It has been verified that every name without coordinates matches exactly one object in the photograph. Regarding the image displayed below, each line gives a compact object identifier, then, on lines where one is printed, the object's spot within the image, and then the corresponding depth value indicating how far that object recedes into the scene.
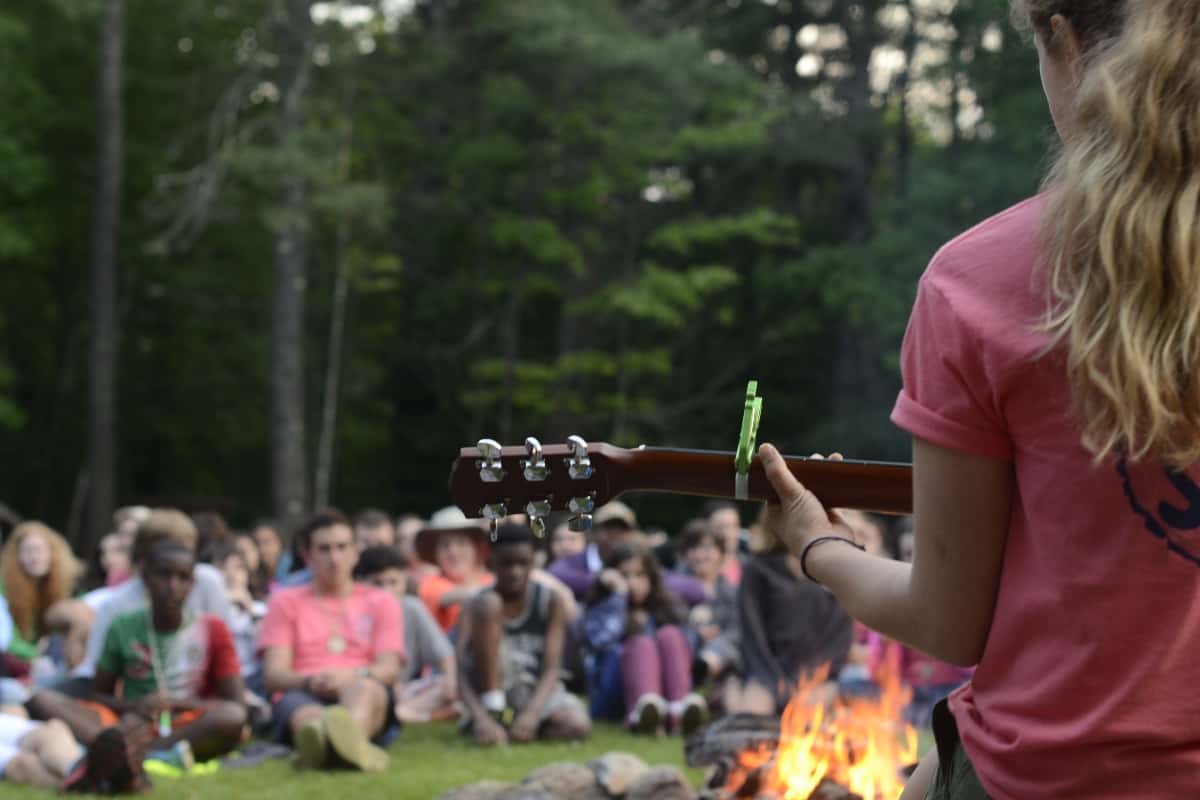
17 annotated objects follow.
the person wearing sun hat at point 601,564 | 12.31
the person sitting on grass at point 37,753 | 8.17
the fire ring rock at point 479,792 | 6.77
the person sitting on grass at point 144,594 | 8.98
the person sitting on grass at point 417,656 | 10.36
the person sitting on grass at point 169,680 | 8.78
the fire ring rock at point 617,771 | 7.04
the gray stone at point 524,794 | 6.67
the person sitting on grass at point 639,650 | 10.35
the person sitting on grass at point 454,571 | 11.84
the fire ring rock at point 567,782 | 7.00
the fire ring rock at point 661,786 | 6.84
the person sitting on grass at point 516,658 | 9.94
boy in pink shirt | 9.33
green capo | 2.23
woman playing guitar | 1.68
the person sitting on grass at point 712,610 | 11.95
